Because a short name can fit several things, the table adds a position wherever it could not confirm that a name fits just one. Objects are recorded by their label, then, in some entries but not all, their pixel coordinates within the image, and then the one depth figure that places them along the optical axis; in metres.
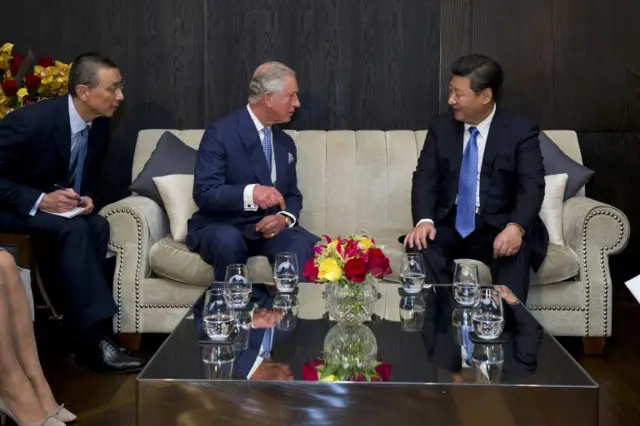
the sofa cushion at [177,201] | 3.93
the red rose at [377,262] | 2.54
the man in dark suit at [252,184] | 3.73
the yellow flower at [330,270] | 2.53
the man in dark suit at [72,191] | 3.51
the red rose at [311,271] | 2.65
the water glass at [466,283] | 2.83
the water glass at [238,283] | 2.77
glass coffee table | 2.14
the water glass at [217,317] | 2.50
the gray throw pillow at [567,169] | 4.13
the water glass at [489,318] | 2.52
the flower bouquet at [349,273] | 2.53
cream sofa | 3.75
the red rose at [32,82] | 4.02
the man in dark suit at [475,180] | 3.72
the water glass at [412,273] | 3.02
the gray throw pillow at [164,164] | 4.06
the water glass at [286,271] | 2.97
